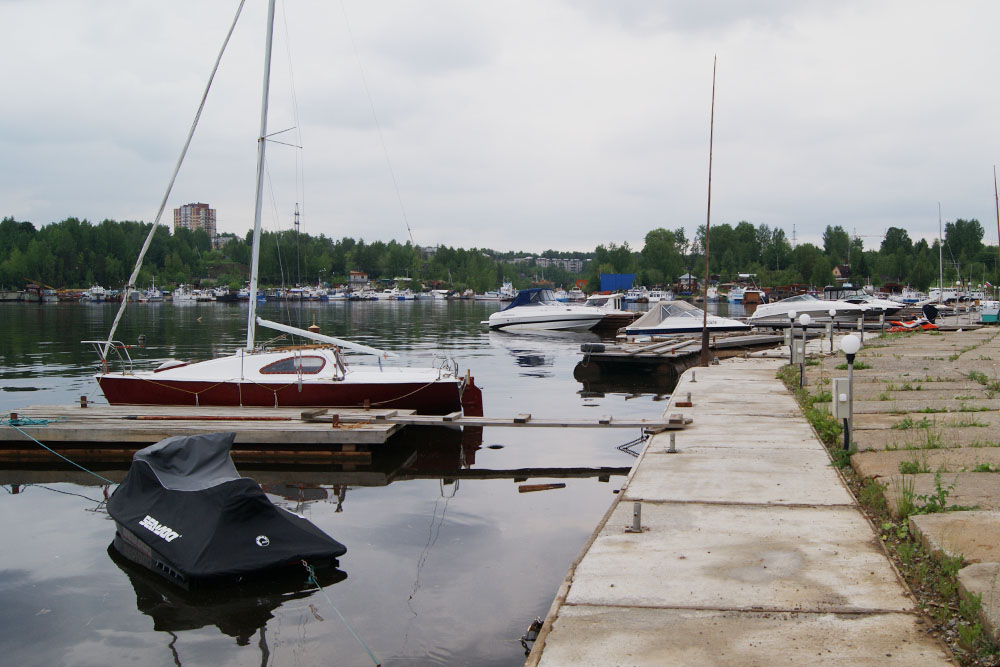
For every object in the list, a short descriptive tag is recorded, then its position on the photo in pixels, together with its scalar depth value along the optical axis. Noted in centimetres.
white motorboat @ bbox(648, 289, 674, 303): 14725
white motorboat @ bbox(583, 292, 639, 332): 5928
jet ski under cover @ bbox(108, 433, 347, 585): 914
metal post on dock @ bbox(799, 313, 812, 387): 1845
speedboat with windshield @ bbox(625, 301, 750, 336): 4109
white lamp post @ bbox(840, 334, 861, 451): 1070
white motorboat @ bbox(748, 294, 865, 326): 4653
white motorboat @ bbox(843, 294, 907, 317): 4991
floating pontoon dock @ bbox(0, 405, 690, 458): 1533
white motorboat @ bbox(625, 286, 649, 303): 14288
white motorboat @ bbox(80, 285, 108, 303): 15174
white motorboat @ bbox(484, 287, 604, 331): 5881
